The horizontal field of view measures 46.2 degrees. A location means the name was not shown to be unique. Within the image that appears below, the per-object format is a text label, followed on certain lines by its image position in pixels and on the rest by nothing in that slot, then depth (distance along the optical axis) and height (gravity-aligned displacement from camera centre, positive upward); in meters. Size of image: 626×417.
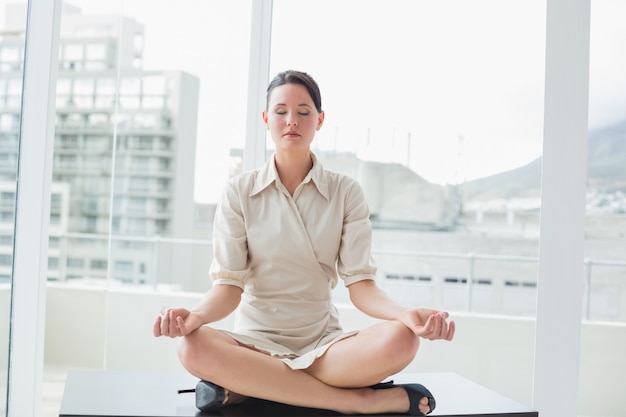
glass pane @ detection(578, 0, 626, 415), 2.74 +0.12
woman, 2.16 -0.10
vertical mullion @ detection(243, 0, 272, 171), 3.06 +0.58
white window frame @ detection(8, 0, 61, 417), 2.74 +0.06
